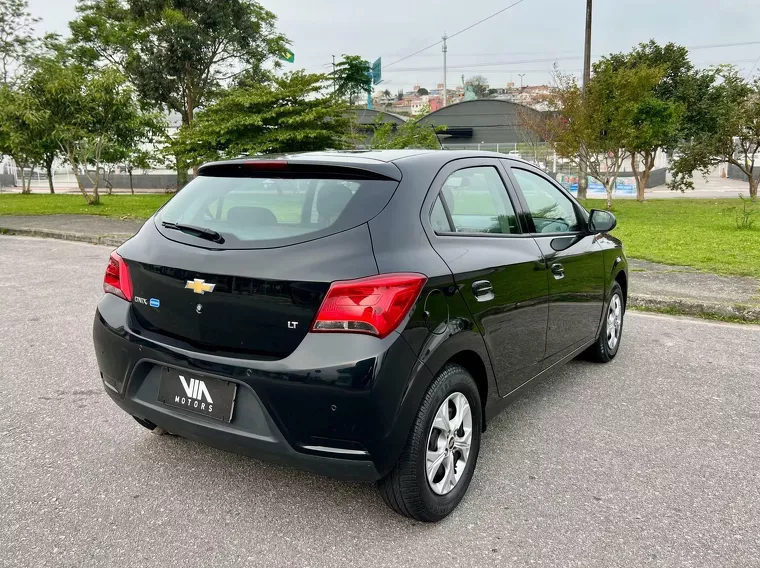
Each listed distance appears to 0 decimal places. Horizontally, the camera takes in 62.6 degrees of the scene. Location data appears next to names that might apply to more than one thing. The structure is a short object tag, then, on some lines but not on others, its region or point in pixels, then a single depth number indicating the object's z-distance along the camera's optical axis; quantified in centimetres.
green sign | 6043
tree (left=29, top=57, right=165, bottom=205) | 1769
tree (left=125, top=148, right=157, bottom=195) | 2542
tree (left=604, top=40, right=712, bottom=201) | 2989
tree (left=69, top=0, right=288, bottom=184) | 2812
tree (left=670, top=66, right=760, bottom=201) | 2031
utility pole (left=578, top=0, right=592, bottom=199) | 2055
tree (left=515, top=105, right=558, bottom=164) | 2201
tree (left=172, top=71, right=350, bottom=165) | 1770
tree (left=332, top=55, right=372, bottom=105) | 2627
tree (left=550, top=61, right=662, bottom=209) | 1845
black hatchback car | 233
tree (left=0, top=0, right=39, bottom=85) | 2739
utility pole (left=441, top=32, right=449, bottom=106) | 7538
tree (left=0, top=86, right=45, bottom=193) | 1727
